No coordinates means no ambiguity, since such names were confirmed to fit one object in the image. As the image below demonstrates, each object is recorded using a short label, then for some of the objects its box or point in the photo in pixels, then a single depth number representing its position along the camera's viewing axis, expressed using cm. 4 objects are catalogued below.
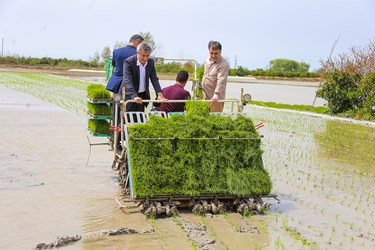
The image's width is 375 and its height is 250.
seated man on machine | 750
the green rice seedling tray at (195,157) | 641
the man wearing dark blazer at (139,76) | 735
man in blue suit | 805
